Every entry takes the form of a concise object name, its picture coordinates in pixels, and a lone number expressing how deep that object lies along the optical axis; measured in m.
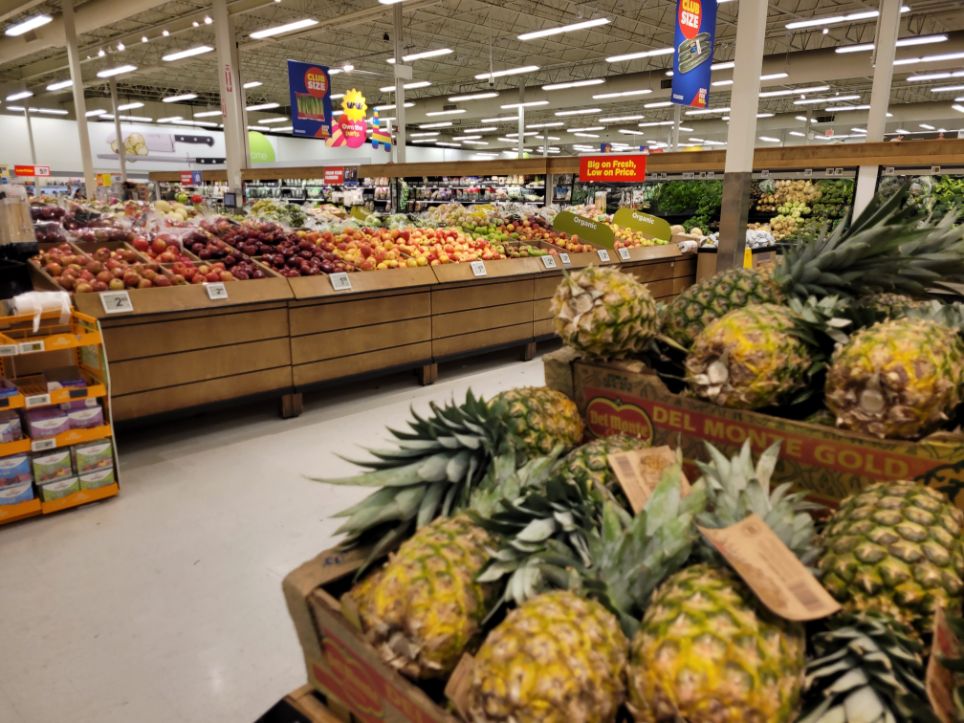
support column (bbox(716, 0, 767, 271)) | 4.11
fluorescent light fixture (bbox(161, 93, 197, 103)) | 24.61
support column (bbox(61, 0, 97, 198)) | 12.98
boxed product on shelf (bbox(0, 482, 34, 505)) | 3.05
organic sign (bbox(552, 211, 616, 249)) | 6.76
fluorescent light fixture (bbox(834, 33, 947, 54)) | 12.52
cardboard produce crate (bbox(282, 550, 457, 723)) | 0.94
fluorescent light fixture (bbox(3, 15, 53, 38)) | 11.77
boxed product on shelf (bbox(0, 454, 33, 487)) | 3.04
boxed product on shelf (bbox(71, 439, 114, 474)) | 3.24
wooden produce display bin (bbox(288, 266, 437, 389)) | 4.77
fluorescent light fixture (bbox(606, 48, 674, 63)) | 14.49
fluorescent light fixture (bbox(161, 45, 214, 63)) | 13.94
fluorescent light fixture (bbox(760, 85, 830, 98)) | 20.10
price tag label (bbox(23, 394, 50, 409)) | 3.07
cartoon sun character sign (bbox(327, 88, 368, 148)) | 12.80
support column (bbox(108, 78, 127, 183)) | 19.41
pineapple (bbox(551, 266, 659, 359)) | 1.62
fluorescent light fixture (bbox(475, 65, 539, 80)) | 16.99
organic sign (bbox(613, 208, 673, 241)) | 7.78
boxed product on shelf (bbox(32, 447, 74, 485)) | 3.13
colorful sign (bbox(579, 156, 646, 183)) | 6.46
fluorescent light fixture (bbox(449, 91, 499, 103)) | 21.95
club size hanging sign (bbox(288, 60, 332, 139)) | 11.73
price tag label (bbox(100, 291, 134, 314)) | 3.81
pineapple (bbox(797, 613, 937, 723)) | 0.79
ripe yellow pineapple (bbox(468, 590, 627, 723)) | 0.80
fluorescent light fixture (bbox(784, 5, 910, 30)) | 11.21
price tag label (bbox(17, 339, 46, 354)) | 3.05
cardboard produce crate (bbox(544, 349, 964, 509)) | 1.29
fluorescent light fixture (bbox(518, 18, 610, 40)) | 12.03
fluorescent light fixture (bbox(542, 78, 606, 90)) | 18.36
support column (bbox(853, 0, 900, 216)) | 8.56
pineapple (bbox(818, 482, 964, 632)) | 0.95
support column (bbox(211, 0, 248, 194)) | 10.52
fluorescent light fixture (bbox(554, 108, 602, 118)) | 26.58
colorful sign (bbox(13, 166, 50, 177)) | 19.81
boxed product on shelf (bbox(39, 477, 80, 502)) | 3.16
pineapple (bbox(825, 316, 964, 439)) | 1.24
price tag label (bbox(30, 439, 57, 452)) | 3.10
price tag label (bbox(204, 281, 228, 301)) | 4.25
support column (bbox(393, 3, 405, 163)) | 11.51
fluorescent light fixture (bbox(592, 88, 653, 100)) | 19.72
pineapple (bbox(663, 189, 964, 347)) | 1.63
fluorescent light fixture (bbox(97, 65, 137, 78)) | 16.88
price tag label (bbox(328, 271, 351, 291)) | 4.89
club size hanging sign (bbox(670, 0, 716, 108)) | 7.47
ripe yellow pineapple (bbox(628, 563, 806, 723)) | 0.77
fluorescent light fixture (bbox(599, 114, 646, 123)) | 26.60
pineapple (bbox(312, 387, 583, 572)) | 1.20
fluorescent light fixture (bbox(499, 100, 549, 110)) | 21.94
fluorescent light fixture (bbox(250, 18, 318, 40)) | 11.73
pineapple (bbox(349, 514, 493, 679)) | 0.95
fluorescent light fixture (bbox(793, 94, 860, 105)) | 22.88
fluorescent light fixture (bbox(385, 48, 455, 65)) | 14.64
